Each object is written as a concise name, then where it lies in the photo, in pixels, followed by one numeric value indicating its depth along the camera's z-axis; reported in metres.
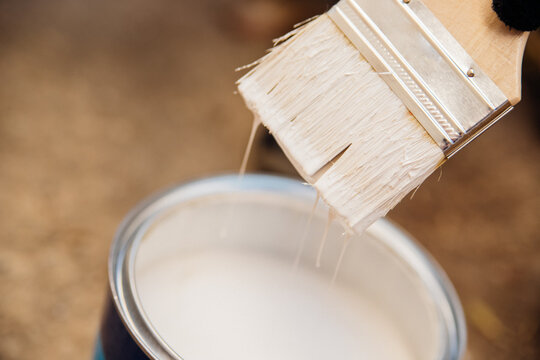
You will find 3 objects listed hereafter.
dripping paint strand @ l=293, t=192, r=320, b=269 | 0.66
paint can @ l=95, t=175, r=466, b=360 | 0.59
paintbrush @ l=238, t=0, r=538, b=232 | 0.55
